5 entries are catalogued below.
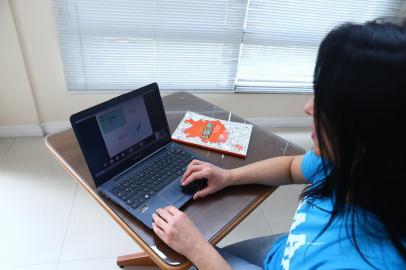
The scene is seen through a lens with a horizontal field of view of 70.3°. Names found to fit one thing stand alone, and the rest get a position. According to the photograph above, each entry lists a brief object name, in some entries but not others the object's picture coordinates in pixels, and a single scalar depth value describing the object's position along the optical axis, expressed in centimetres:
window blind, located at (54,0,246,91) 204
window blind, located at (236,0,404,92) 230
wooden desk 67
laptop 73
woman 44
